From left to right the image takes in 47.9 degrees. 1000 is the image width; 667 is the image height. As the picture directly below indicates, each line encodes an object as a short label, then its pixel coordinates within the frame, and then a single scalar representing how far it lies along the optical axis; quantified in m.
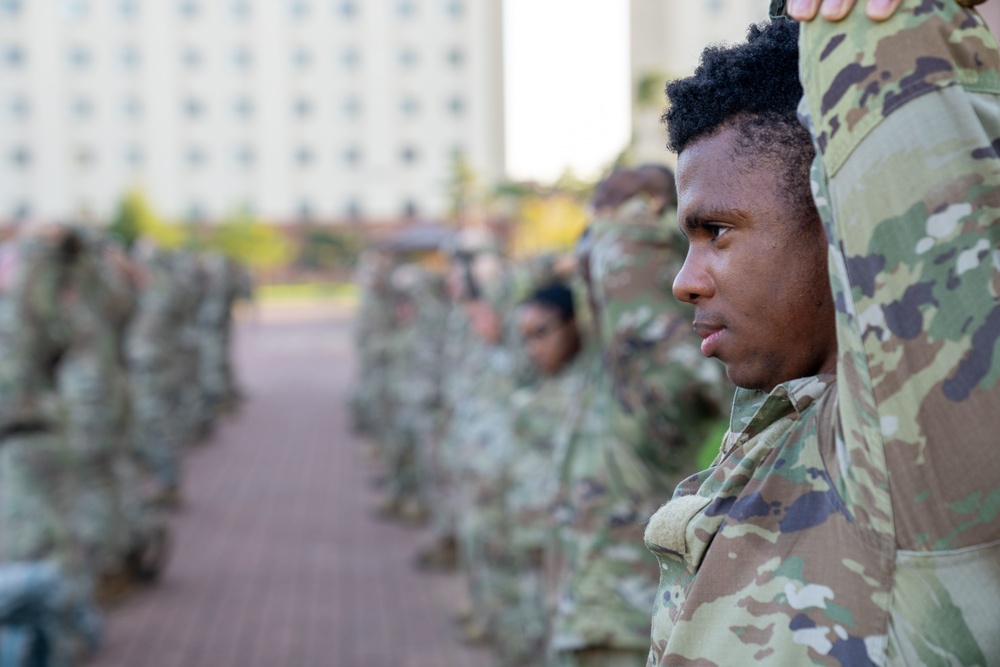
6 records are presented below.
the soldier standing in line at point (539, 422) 4.57
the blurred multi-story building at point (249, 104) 58.75
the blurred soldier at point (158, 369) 10.04
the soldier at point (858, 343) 0.99
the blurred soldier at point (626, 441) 3.08
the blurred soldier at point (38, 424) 5.52
